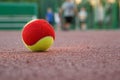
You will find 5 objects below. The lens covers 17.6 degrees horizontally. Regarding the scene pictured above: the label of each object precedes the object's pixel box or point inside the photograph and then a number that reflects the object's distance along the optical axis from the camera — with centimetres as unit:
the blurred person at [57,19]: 3312
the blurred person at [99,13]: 3403
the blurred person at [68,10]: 2495
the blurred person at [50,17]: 2897
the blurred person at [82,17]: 3259
